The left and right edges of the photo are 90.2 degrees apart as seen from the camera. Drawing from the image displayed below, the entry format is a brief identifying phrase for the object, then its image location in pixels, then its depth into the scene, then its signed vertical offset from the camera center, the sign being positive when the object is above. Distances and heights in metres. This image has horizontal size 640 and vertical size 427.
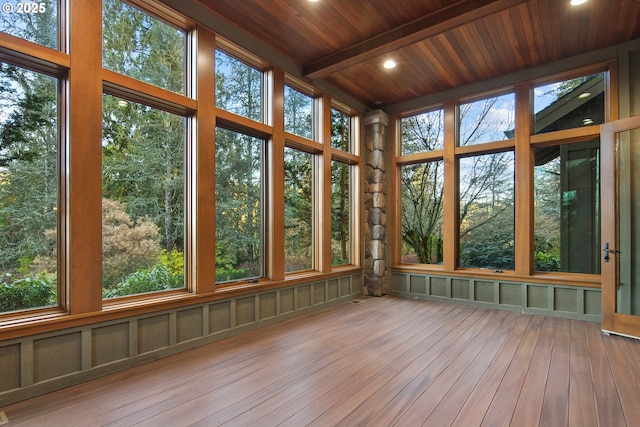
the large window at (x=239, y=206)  3.71 +0.10
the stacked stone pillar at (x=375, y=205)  5.80 +0.15
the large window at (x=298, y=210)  4.59 +0.06
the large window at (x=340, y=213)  5.46 +0.01
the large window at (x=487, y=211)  5.02 +0.03
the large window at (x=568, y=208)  4.43 +0.07
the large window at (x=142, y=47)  2.88 +1.63
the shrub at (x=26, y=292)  2.37 -0.60
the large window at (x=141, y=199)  2.86 +0.15
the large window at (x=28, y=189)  2.37 +0.20
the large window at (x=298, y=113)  4.61 +1.52
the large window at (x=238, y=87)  3.72 +1.58
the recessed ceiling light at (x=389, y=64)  4.44 +2.12
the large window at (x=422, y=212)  5.64 +0.02
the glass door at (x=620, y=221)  3.73 -0.10
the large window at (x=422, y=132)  5.66 +1.49
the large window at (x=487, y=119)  5.03 +1.53
